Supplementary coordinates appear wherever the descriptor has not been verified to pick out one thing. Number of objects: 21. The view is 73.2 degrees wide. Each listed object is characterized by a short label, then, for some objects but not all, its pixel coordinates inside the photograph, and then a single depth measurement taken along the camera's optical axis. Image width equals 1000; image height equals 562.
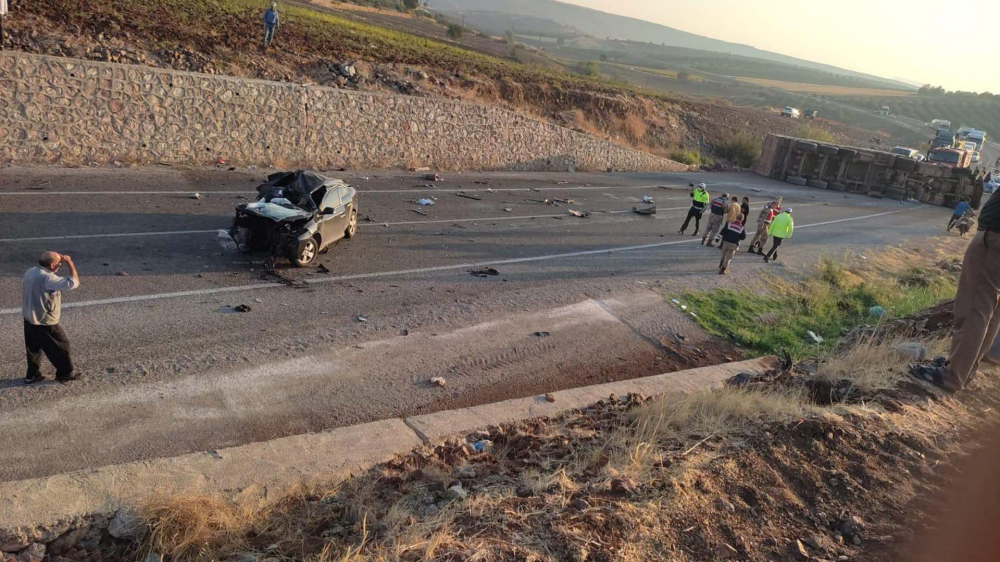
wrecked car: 12.41
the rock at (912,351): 9.18
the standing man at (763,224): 19.30
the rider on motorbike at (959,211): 30.52
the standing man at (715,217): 19.67
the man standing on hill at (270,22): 25.61
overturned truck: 39.91
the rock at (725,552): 4.75
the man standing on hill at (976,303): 7.16
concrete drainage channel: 5.13
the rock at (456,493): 5.50
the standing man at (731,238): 16.66
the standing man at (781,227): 18.78
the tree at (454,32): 68.56
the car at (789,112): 72.19
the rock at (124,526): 5.10
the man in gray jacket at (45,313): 7.16
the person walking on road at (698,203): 20.77
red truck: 43.03
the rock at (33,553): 4.84
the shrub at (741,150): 46.12
